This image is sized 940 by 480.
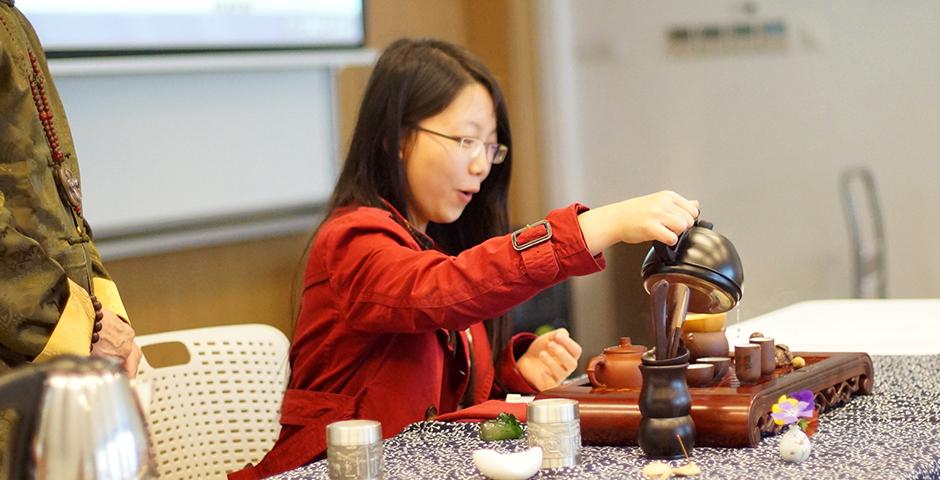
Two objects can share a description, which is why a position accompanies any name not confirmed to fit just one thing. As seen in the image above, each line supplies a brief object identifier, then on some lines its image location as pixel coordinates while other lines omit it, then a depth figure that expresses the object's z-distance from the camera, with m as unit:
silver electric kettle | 1.90
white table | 3.23
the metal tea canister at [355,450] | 2.35
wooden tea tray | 2.48
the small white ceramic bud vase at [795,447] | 2.39
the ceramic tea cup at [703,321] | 2.69
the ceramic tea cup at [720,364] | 2.63
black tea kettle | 2.48
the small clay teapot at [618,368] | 2.64
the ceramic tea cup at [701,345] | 2.69
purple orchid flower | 2.52
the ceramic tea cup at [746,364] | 2.60
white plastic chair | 3.14
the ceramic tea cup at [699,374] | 2.60
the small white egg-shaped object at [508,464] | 2.35
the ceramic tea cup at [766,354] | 2.64
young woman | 2.63
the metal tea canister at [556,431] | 2.42
